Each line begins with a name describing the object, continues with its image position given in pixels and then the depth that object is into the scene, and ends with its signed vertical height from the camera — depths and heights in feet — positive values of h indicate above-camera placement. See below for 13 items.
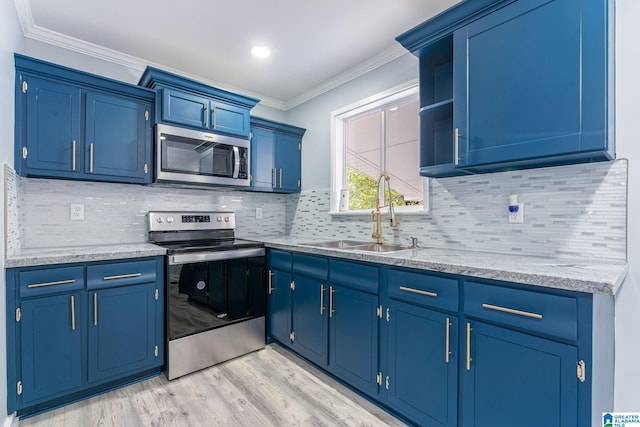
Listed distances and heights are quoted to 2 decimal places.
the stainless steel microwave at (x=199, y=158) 8.11 +1.51
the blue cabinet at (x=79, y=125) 6.62 +2.00
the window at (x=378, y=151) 8.39 +1.86
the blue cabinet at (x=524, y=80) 4.47 +2.13
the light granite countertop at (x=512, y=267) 3.73 -0.81
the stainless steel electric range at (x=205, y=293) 7.41 -2.07
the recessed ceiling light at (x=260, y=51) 8.40 +4.38
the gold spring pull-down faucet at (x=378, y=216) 8.27 -0.09
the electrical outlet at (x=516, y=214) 6.00 -0.02
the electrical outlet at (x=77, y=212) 7.84 -0.01
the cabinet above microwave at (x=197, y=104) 8.09 +3.00
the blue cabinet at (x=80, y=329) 5.82 -2.41
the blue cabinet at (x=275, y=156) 10.35 +1.93
